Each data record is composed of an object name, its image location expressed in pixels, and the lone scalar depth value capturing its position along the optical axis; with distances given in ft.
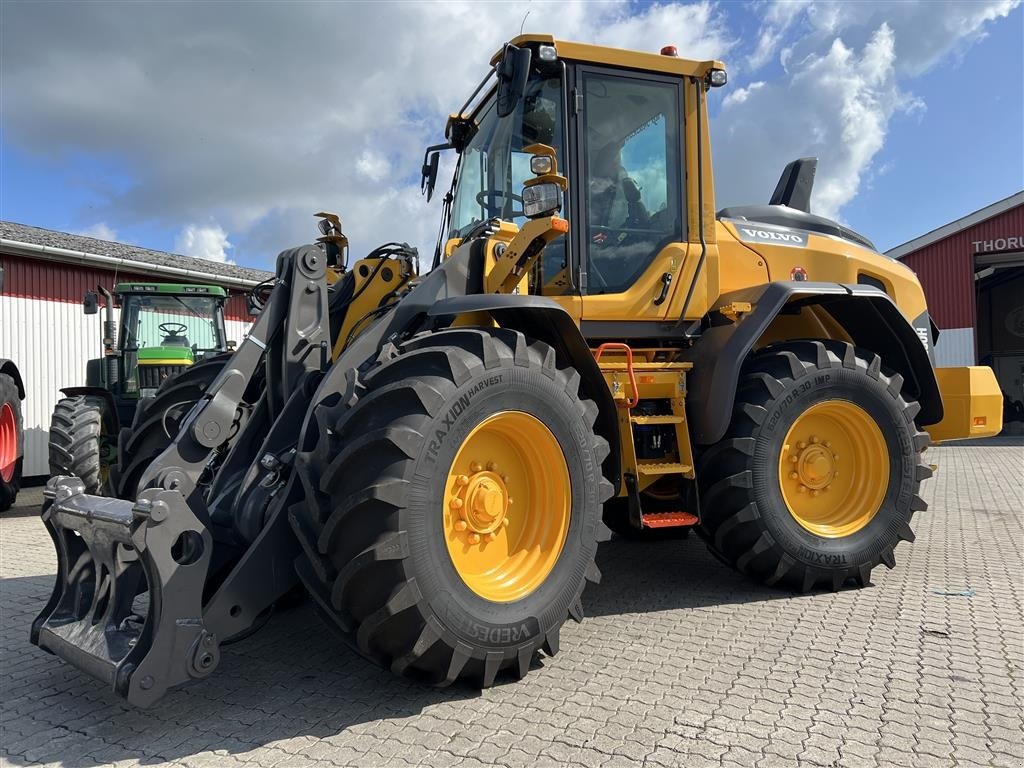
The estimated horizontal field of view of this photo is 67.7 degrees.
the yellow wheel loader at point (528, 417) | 9.78
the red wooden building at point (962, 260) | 60.95
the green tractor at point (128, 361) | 26.25
